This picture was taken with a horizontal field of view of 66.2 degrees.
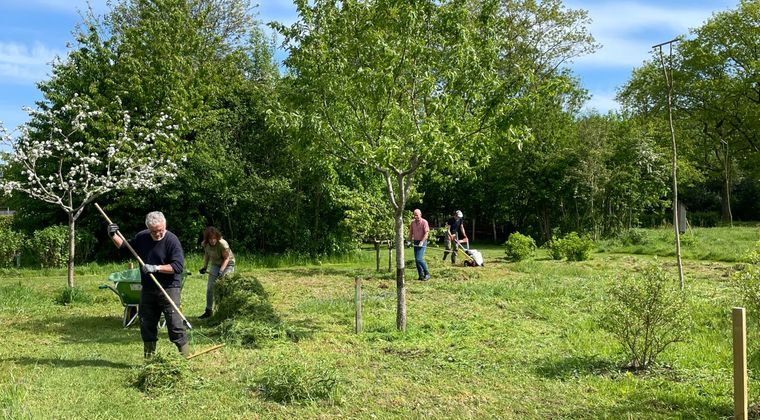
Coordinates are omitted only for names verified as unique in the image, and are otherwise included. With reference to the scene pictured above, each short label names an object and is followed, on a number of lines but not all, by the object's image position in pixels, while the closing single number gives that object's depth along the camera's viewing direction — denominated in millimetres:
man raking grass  6371
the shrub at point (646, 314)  5637
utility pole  8614
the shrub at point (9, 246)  16812
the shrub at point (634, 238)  20278
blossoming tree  12156
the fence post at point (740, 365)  3742
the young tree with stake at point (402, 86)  7387
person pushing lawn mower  16747
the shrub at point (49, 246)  16812
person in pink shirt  13156
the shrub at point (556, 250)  17328
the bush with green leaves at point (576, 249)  16984
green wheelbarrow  7996
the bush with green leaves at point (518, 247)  17125
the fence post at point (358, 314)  7883
